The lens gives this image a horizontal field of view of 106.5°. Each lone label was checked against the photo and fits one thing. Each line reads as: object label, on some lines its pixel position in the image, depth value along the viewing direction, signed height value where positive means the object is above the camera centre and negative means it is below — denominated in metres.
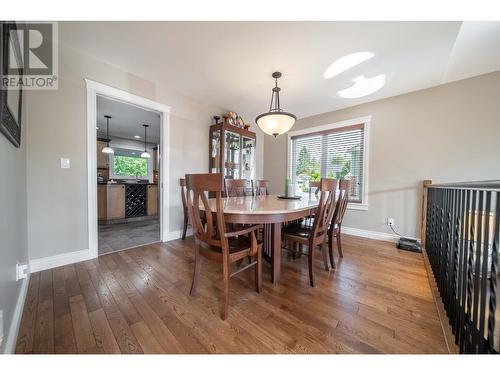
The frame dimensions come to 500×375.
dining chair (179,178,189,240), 2.87 -0.35
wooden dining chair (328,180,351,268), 2.02 -0.32
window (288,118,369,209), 3.30 +0.55
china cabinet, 3.37 +0.61
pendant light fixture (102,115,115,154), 4.22 +0.81
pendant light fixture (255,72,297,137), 2.19 +0.73
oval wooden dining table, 1.40 -0.26
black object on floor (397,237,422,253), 2.52 -0.84
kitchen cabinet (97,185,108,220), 3.75 -0.40
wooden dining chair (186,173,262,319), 1.23 -0.44
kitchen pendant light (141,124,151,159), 4.85 +1.04
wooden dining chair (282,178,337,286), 1.66 -0.43
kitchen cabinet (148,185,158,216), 4.50 -0.47
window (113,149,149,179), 5.96 +0.55
